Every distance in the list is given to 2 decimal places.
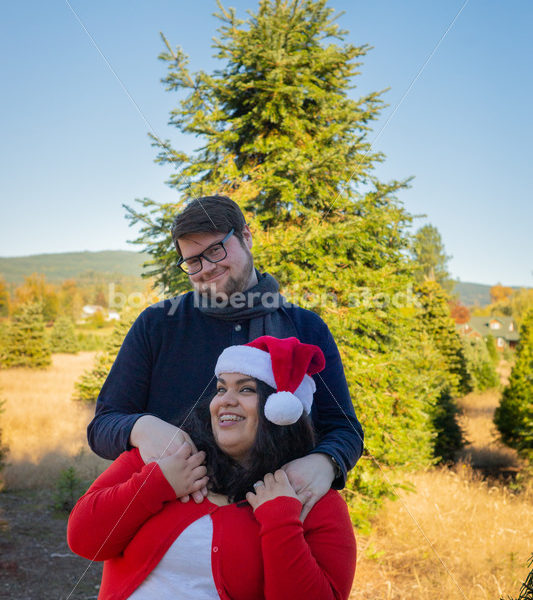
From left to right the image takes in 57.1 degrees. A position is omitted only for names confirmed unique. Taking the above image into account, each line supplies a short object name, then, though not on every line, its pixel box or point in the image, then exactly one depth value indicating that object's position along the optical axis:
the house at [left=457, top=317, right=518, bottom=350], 57.08
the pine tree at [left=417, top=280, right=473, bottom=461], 14.72
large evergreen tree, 5.11
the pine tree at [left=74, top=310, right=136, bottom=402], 11.64
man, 1.92
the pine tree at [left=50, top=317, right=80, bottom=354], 24.70
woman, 1.49
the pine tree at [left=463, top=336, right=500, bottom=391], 20.30
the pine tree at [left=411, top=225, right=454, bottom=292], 46.11
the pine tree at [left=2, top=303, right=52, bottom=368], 18.88
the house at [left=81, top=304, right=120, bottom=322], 37.56
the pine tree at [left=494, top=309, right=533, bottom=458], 10.14
